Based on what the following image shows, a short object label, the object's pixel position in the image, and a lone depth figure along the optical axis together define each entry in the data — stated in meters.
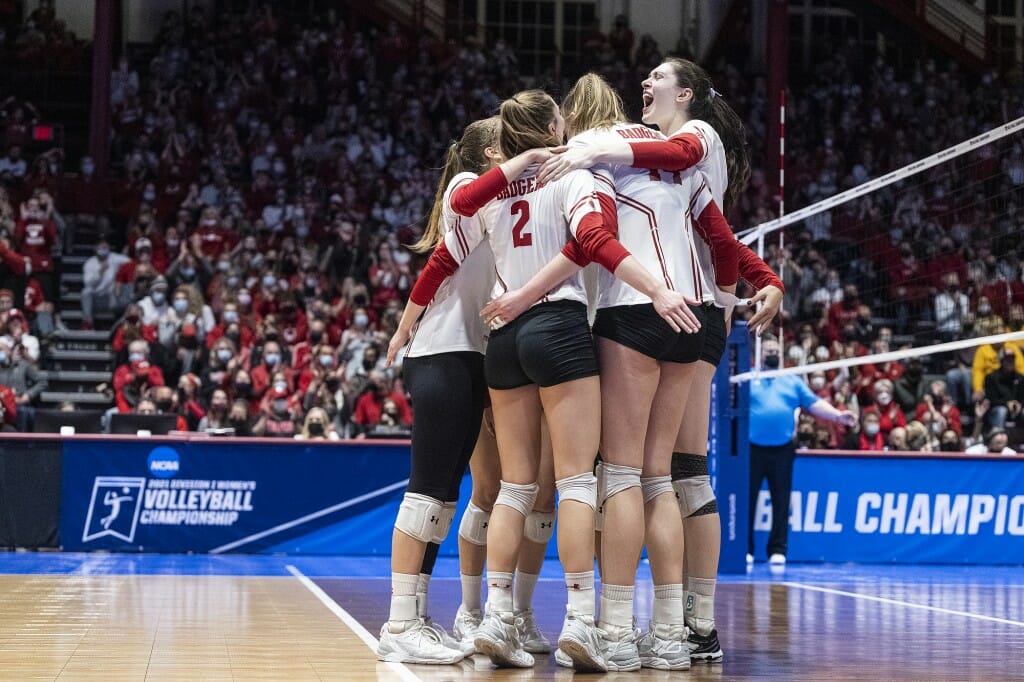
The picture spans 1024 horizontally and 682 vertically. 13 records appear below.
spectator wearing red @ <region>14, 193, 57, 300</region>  16.95
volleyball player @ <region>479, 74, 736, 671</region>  4.57
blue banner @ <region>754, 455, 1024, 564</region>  11.02
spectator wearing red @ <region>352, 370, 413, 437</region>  13.68
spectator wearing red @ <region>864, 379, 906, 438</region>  14.53
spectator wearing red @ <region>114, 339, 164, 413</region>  13.77
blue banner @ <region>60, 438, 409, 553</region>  10.56
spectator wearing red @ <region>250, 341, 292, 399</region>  14.53
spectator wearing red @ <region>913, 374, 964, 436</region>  14.55
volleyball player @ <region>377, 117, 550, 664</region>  4.72
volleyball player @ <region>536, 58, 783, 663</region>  4.95
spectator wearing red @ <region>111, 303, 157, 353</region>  15.06
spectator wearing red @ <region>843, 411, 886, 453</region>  14.12
